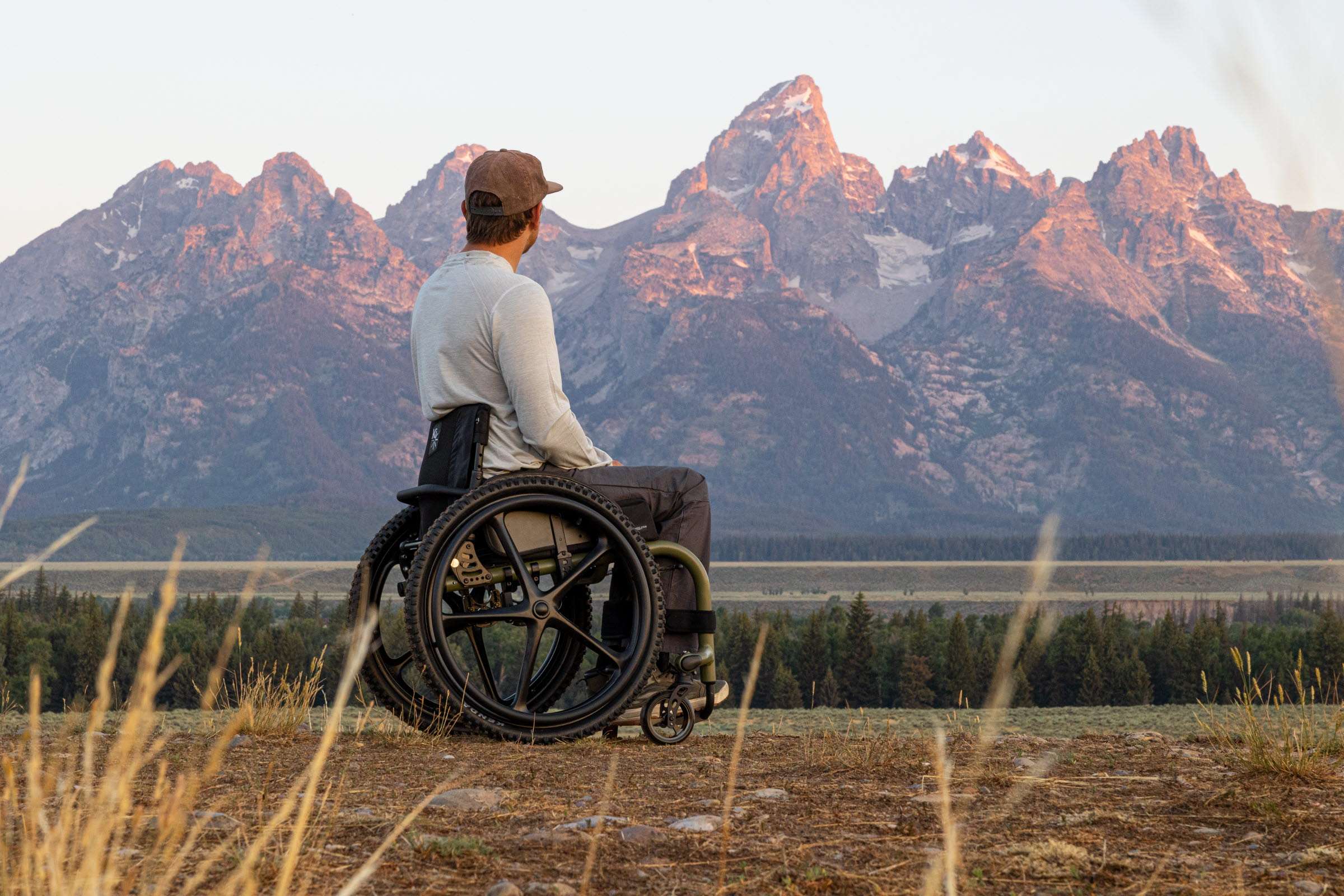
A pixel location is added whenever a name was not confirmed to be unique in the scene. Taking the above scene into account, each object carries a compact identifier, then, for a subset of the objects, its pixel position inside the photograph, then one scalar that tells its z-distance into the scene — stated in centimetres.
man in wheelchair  786
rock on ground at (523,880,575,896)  417
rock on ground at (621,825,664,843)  497
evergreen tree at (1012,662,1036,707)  9307
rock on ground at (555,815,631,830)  514
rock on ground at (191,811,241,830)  491
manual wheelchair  746
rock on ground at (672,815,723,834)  519
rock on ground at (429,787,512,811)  566
